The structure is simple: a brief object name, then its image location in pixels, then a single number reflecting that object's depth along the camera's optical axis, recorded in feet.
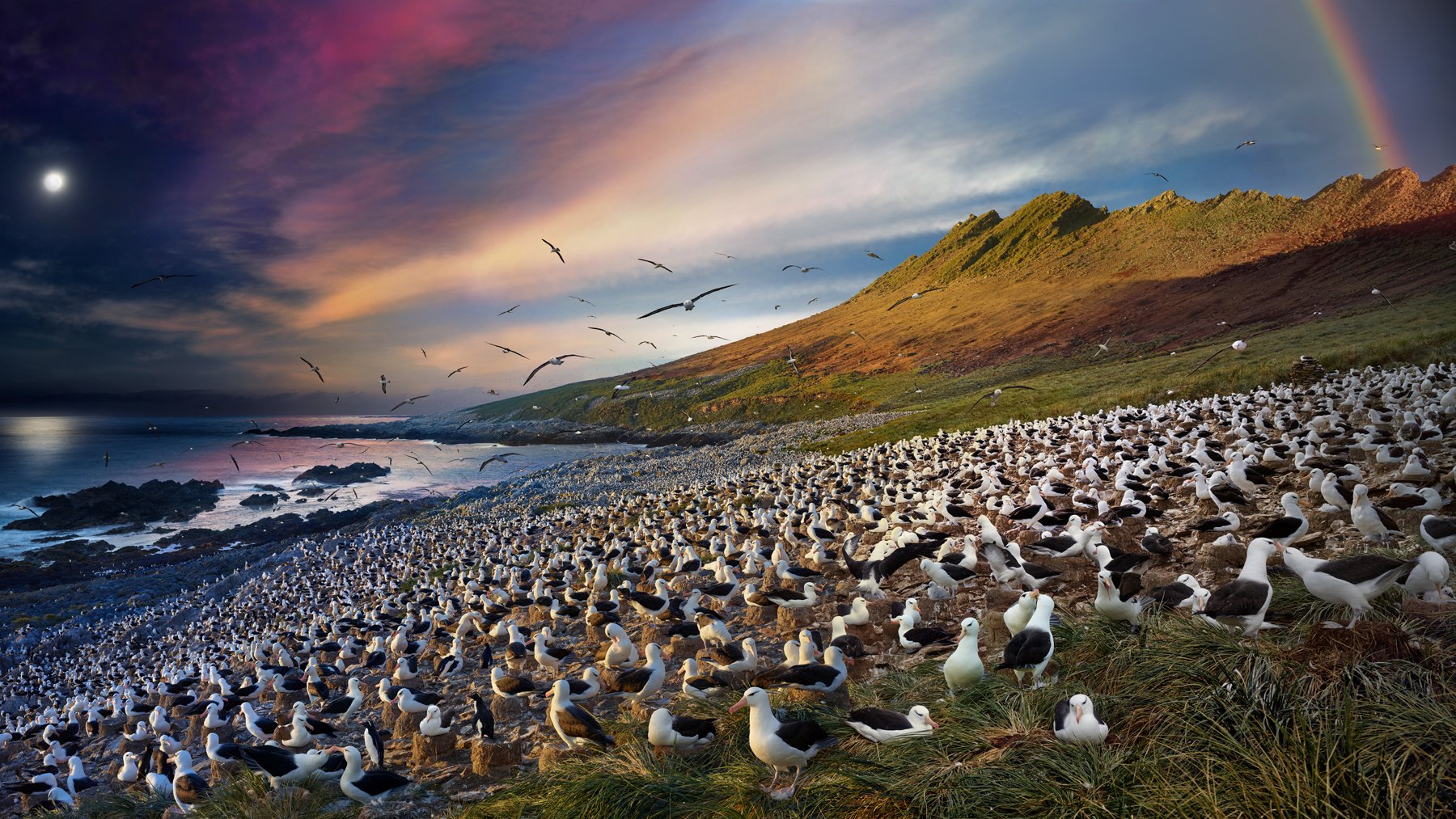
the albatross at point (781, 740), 21.61
